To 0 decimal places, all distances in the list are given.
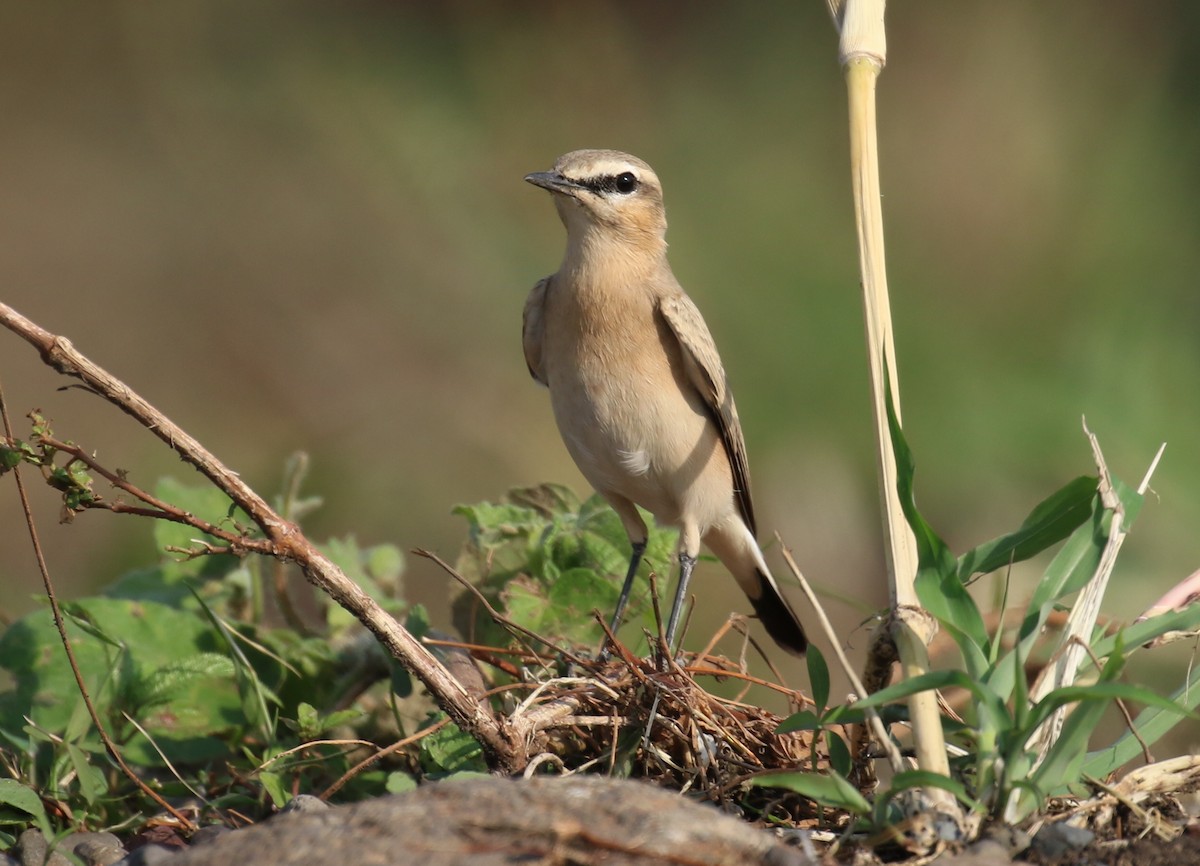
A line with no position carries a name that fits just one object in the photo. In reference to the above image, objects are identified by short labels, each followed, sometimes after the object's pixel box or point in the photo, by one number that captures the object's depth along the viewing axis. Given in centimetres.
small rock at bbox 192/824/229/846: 627
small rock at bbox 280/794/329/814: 626
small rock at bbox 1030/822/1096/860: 515
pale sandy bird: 901
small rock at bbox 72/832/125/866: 652
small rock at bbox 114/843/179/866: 574
